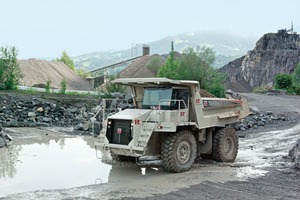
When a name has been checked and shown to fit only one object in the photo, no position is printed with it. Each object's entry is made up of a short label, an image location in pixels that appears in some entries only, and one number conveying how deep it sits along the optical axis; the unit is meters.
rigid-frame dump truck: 10.70
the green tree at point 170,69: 31.14
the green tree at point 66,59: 79.01
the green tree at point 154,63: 50.91
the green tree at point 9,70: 29.50
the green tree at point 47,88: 29.88
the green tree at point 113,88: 29.86
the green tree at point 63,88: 29.50
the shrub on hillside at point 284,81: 45.97
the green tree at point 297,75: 52.62
